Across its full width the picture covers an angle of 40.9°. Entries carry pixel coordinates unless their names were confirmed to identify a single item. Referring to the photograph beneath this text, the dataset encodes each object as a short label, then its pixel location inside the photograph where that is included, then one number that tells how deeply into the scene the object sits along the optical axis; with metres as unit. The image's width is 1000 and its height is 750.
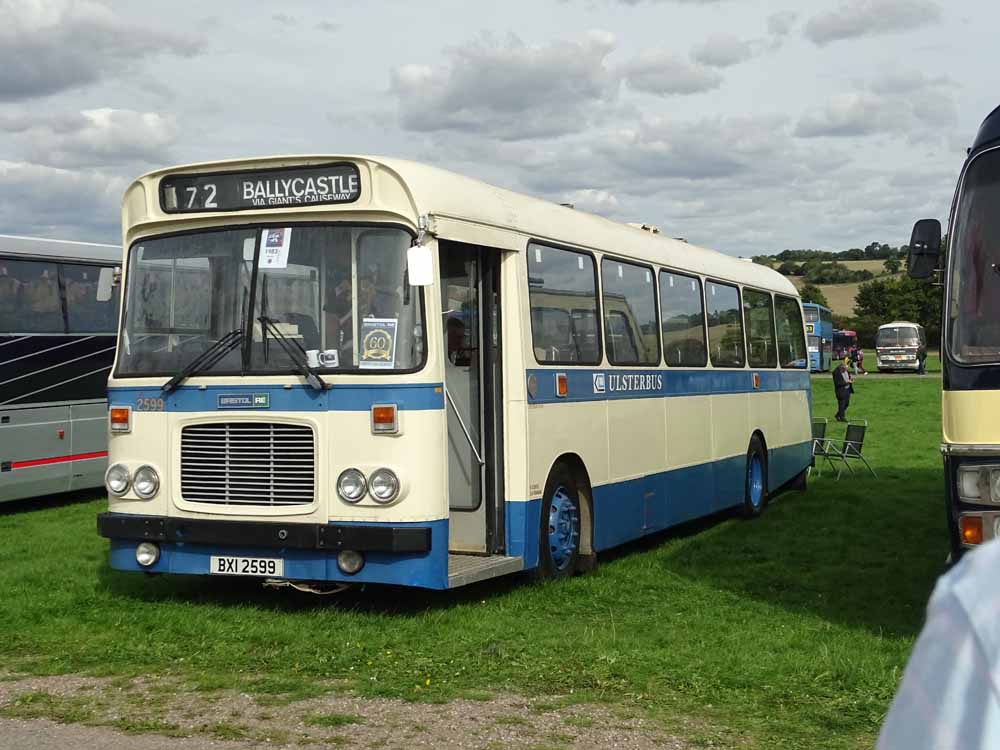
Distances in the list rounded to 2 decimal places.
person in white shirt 1.31
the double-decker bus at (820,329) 62.26
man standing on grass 34.06
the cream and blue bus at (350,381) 8.84
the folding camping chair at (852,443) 21.22
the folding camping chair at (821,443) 21.96
